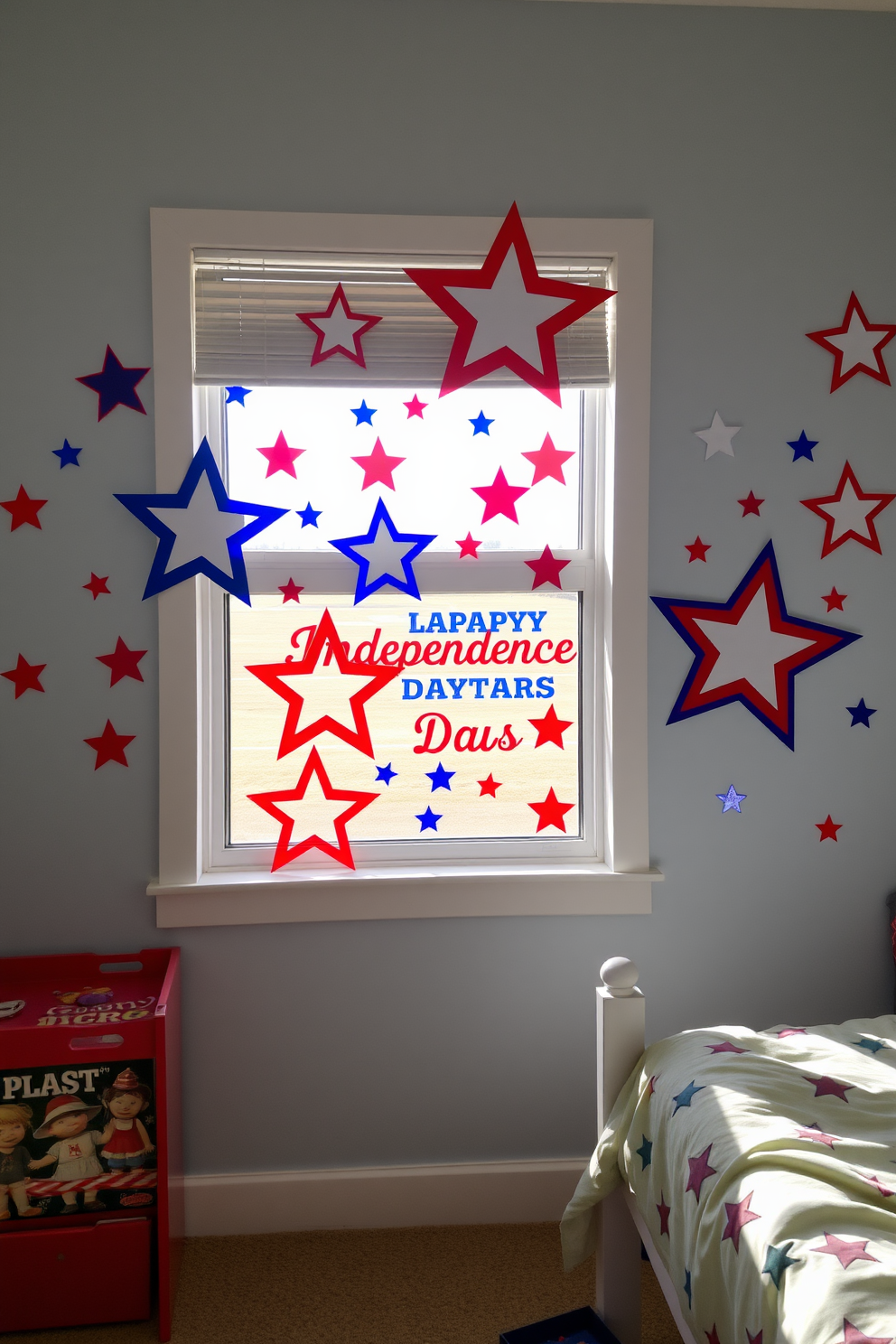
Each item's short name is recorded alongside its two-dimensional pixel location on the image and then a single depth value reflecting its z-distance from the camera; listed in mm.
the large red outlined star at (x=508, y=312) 2104
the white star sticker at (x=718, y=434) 2166
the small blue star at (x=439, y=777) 2244
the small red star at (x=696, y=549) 2180
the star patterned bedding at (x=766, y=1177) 1060
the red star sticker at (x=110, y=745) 2084
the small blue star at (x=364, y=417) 2182
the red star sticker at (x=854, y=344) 2176
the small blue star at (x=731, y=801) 2219
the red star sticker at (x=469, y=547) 2207
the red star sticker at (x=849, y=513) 2197
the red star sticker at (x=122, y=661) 2078
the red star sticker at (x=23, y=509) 2039
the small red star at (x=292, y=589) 2168
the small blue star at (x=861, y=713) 2236
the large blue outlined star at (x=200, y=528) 2068
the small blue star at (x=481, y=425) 2211
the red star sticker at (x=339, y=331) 2086
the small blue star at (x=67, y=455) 2041
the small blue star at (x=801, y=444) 2182
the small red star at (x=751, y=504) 2180
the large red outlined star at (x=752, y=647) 2188
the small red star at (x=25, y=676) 2062
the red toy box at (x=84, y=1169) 1792
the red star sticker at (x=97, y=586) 2066
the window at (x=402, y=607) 2082
